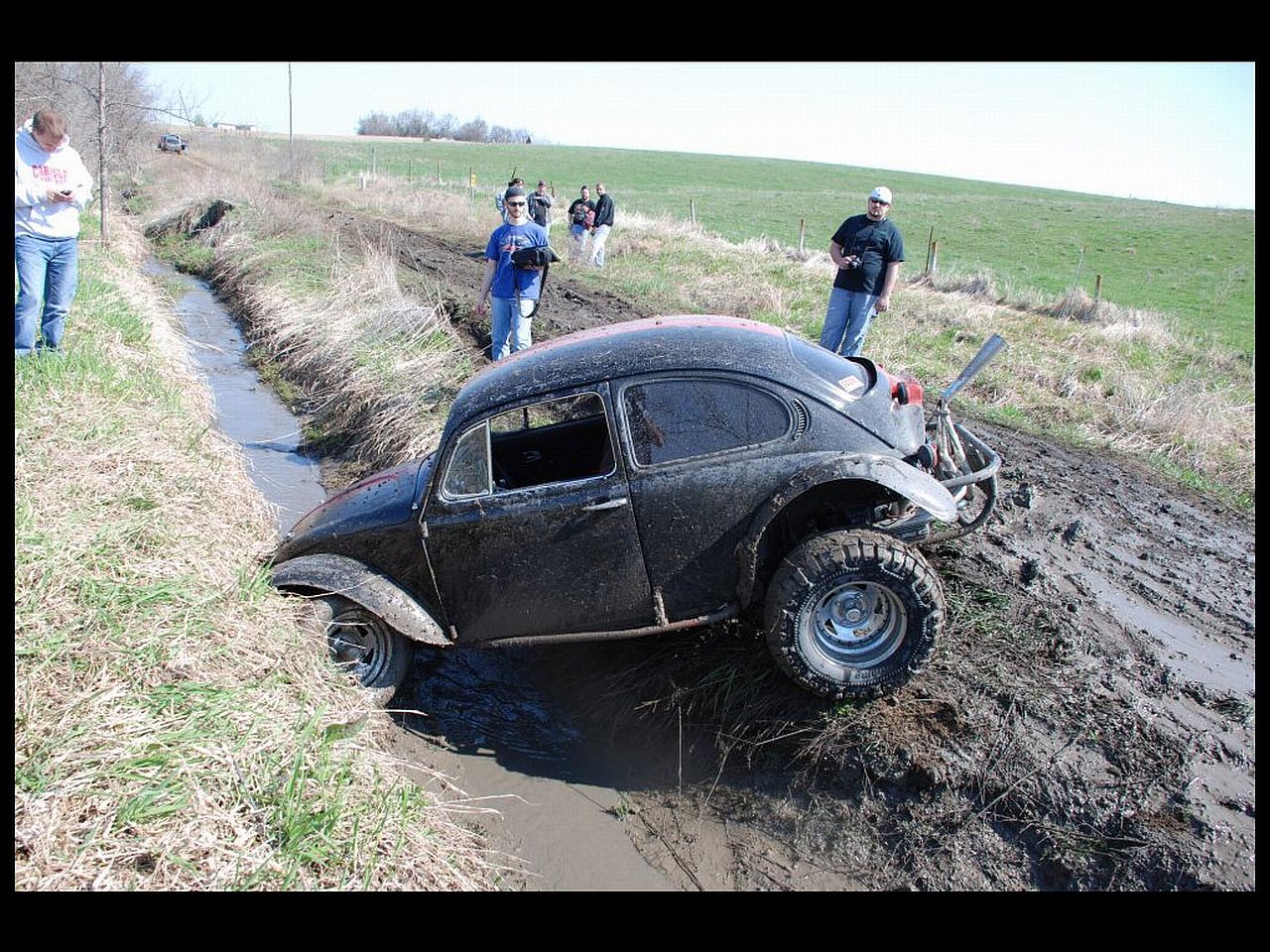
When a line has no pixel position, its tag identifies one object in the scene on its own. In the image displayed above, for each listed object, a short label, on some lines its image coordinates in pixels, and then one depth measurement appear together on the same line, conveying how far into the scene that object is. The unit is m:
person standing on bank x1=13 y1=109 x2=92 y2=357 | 6.94
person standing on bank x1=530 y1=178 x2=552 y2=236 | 18.47
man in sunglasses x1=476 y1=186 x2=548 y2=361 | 9.14
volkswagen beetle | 4.47
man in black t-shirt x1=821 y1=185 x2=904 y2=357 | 8.59
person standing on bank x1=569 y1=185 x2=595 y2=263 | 19.88
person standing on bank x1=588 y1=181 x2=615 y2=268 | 19.48
